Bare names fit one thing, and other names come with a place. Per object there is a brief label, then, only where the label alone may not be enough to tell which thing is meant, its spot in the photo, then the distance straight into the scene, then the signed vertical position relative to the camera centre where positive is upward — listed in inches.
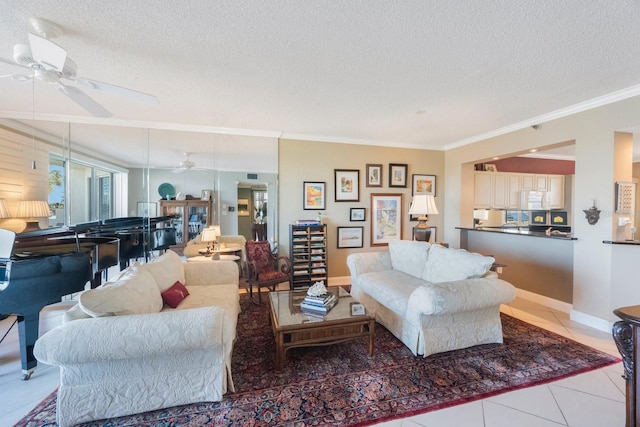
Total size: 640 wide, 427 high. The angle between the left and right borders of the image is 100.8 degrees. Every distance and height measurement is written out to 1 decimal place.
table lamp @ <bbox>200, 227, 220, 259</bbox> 145.8 -15.1
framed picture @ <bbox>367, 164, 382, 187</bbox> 189.6 +25.7
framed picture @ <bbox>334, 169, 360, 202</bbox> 184.1 +18.0
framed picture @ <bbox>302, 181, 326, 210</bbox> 179.3 +10.3
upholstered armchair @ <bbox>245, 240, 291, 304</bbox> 144.1 -34.0
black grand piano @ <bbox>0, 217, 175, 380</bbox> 79.5 -21.2
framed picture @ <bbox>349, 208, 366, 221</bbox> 187.4 -2.3
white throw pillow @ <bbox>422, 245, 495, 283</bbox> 99.1 -21.4
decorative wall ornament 116.3 -0.4
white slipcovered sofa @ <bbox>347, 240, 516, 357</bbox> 88.4 -32.2
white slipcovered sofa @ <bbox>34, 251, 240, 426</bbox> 61.0 -35.5
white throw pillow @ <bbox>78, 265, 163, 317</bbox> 66.1 -24.3
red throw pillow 93.7 -31.6
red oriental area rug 67.0 -51.6
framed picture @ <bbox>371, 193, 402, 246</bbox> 191.2 -5.0
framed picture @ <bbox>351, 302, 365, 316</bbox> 93.1 -35.9
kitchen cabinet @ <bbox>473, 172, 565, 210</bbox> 214.4 +21.7
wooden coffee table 83.9 -38.4
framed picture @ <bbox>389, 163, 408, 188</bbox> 193.5 +26.8
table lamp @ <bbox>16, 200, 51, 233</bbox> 127.1 -2.3
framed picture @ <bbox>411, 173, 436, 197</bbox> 198.2 +20.6
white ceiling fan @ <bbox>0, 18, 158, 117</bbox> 61.0 +36.1
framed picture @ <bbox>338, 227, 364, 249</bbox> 185.9 -18.6
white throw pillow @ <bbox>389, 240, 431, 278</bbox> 128.2 -22.6
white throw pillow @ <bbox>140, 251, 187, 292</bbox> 96.4 -24.1
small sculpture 101.0 -30.9
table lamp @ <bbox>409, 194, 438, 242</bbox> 146.0 +3.1
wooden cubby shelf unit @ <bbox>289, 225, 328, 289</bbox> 166.6 -28.1
